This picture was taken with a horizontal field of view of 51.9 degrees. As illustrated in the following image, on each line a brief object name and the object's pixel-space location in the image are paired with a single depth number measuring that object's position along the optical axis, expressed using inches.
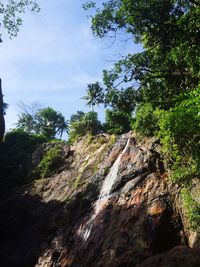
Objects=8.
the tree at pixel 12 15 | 362.0
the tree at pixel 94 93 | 402.3
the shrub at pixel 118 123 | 674.6
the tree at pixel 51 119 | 1132.5
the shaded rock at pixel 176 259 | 244.4
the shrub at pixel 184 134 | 275.6
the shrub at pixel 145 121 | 438.2
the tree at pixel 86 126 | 708.3
